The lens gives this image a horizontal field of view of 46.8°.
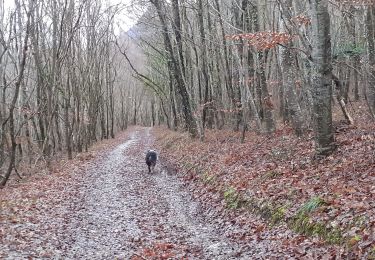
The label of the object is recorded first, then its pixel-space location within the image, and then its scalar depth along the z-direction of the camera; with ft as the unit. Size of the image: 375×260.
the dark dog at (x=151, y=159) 63.77
